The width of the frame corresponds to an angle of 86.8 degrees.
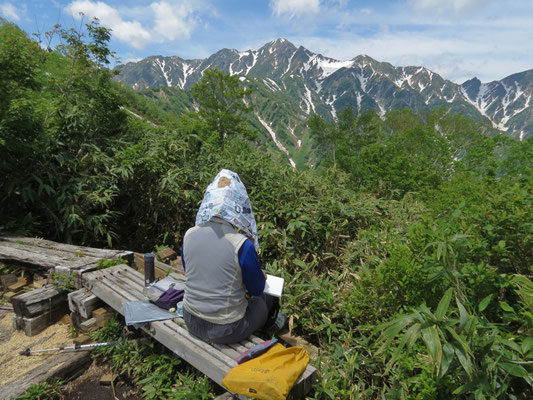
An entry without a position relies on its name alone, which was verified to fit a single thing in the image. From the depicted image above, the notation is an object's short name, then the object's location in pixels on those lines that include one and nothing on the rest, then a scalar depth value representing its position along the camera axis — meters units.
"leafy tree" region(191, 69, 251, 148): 28.81
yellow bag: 2.05
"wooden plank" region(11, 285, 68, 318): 3.55
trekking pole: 3.21
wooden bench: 2.41
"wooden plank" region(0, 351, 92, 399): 2.66
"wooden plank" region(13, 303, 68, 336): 3.58
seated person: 2.58
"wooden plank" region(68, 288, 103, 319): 3.60
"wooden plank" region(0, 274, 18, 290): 4.35
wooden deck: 4.05
